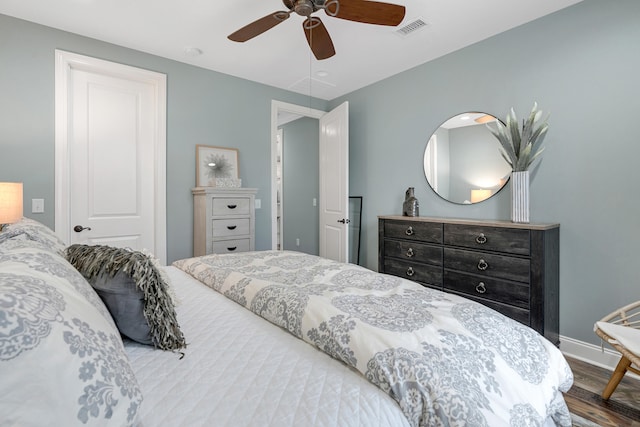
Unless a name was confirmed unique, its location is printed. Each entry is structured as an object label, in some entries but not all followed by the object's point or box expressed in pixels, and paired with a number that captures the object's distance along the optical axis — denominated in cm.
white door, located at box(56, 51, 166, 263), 264
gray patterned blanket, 73
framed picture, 328
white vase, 229
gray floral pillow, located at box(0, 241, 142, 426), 43
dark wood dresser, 207
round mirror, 269
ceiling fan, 175
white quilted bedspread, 64
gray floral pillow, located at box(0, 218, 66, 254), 113
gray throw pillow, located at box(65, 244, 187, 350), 87
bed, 49
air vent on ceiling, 246
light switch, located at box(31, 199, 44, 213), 248
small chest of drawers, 298
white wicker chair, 145
